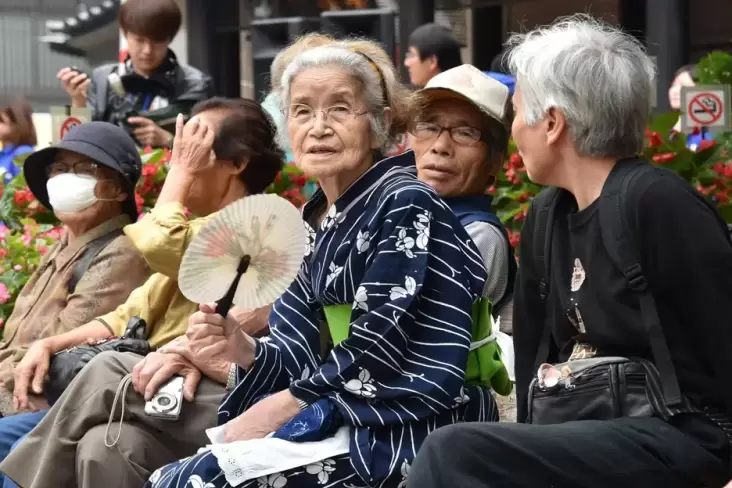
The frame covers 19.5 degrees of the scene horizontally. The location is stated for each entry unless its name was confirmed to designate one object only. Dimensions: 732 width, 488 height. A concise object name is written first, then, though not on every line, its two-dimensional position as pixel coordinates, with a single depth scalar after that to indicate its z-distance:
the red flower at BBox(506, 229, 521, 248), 8.94
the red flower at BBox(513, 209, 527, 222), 9.03
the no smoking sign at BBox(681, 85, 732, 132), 11.32
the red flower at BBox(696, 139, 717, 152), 9.12
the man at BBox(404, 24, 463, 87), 13.07
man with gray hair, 4.89
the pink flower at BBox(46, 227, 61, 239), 9.77
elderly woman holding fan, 5.68
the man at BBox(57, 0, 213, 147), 11.24
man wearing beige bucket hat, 7.40
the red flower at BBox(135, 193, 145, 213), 9.94
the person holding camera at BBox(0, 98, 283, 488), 6.57
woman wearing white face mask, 8.13
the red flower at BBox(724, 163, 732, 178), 8.85
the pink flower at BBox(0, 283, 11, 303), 9.42
